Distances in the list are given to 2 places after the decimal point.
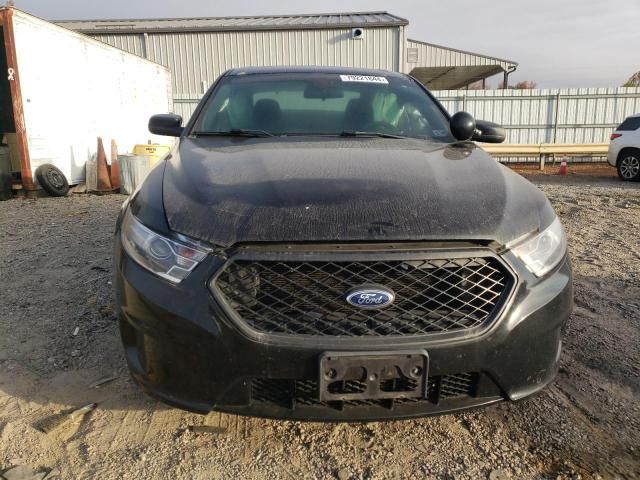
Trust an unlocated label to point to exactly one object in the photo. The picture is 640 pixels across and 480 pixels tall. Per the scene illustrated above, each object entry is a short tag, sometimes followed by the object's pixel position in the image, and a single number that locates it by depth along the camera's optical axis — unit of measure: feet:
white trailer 24.45
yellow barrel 28.71
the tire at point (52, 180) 25.50
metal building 58.49
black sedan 5.19
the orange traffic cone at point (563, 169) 42.86
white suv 34.35
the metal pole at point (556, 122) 53.02
